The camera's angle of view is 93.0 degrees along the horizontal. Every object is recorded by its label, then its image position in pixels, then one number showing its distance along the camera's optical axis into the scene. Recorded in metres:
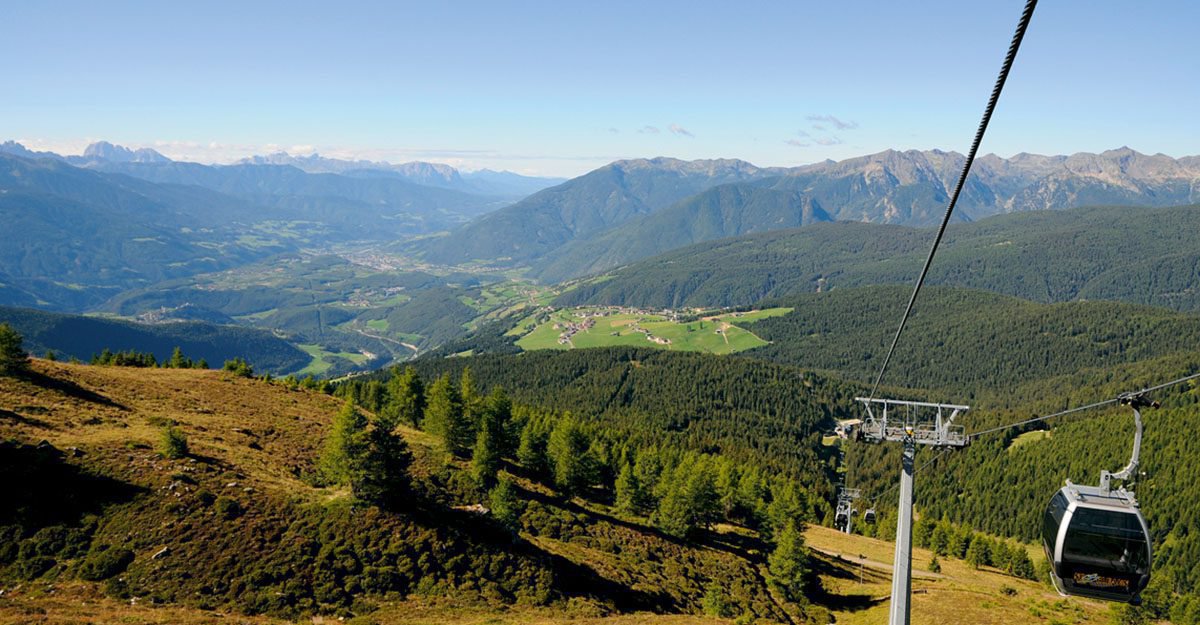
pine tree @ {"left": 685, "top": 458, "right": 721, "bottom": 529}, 72.00
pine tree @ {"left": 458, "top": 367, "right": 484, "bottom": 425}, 80.38
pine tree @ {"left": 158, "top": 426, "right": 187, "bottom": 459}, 49.28
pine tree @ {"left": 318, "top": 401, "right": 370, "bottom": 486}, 49.84
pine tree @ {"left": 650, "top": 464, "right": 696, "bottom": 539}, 71.00
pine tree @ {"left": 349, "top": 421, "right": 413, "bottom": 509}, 50.03
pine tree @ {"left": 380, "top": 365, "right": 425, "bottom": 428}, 90.31
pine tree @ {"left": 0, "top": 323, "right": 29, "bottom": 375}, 57.31
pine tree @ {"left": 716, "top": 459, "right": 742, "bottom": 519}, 88.00
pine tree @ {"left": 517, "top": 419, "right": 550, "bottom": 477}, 78.75
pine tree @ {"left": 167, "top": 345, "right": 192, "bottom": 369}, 91.69
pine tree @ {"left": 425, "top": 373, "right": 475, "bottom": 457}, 72.44
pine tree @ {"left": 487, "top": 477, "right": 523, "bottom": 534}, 53.28
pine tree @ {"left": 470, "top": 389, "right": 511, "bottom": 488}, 64.19
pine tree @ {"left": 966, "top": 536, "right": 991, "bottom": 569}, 95.94
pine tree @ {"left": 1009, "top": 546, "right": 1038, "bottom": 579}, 95.00
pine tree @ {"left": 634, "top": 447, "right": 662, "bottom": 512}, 84.94
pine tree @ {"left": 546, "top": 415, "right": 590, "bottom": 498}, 75.19
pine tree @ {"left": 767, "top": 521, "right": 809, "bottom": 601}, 62.53
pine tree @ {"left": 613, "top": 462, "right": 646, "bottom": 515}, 79.25
